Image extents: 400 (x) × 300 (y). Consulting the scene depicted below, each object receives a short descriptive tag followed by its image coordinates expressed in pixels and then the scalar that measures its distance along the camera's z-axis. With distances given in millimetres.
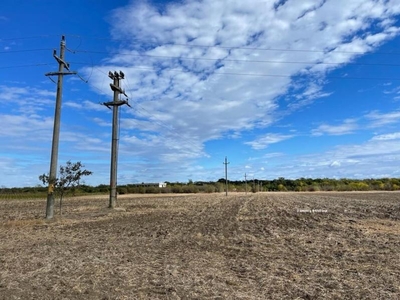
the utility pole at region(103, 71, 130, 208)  28203
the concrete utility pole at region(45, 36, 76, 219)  19188
